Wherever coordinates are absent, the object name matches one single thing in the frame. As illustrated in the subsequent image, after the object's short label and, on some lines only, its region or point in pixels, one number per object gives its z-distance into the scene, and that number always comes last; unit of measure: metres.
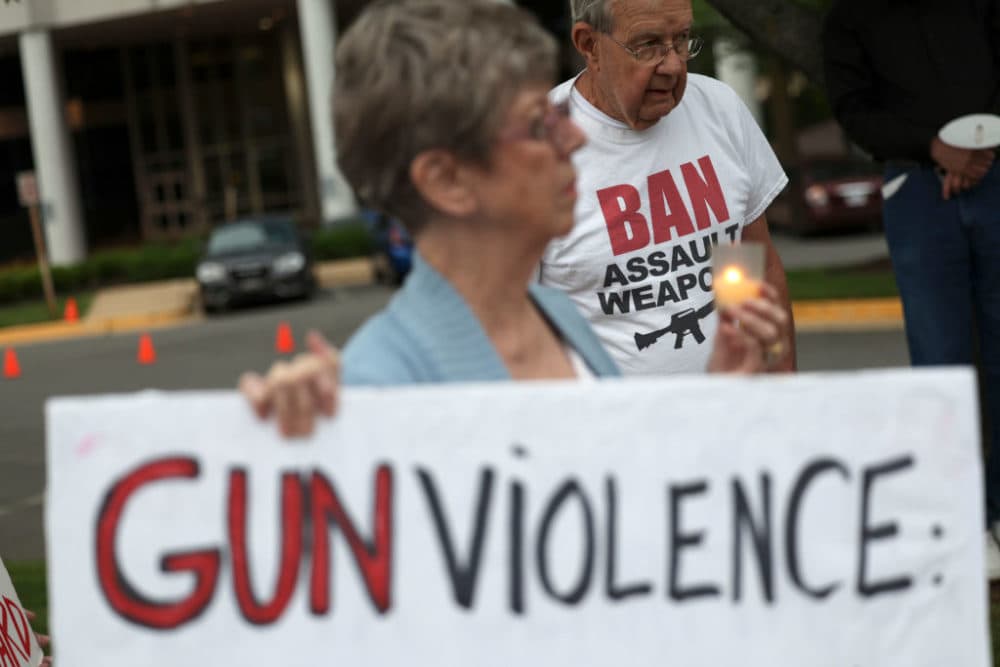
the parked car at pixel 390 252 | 24.44
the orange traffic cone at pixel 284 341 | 17.23
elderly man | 3.48
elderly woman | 2.02
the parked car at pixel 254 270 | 23.72
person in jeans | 4.81
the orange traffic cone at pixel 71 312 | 24.90
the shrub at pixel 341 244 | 31.56
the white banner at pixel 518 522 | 2.03
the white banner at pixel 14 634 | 3.01
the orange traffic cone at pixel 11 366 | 17.03
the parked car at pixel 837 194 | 25.05
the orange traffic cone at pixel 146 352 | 17.38
